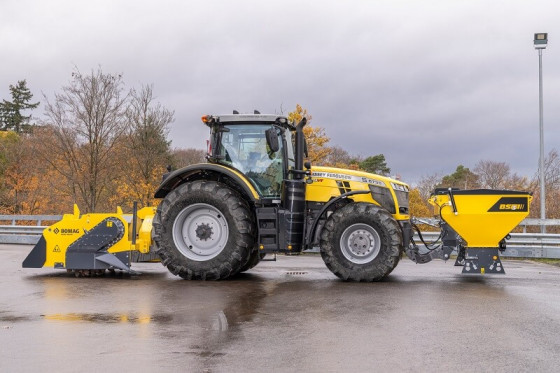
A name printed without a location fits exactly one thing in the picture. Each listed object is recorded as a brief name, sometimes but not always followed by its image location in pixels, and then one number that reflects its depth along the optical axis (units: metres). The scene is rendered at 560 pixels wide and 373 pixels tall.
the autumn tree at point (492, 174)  36.36
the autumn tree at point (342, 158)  42.13
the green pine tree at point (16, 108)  60.44
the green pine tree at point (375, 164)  49.09
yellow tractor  9.23
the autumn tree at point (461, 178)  41.41
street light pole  17.92
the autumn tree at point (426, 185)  36.20
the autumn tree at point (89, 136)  26.69
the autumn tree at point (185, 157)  36.83
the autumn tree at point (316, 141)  28.02
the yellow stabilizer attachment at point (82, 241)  9.90
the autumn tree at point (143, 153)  28.59
